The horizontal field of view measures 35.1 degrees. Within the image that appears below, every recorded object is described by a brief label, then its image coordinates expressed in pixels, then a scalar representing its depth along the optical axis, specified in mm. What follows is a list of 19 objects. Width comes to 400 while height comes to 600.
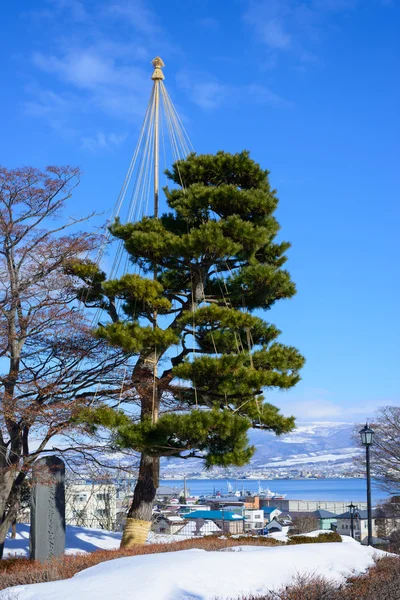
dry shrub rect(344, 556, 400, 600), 7207
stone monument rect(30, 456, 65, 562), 12992
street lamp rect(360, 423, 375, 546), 16098
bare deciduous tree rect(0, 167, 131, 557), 14062
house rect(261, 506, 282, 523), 75500
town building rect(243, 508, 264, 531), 61847
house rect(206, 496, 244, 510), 71925
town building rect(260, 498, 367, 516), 92200
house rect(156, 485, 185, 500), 71962
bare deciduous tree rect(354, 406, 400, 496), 29953
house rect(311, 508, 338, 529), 51122
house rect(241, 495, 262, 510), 86331
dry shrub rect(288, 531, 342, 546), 14850
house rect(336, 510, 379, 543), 51394
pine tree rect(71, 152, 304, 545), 12773
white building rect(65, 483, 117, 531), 30109
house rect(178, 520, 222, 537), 31911
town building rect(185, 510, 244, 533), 37844
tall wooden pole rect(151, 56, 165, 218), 15945
